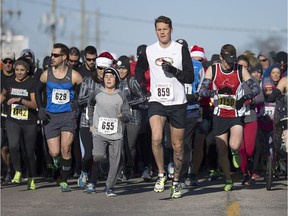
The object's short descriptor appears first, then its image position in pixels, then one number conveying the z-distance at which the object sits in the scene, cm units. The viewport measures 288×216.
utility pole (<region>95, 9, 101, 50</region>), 10661
